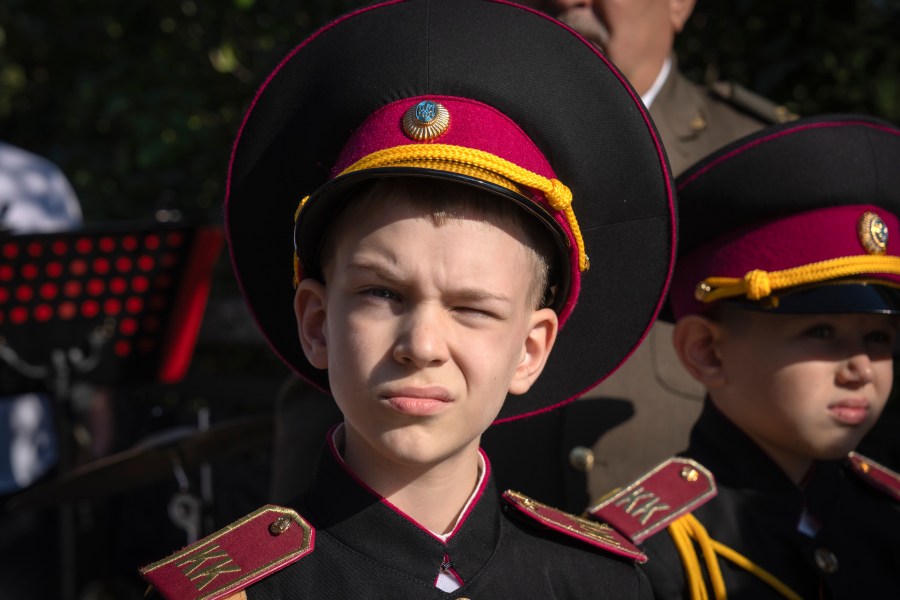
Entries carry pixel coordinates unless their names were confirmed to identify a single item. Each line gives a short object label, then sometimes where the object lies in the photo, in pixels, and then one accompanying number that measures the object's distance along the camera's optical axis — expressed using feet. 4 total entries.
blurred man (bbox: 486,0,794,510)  7.98
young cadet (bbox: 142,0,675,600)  4.95
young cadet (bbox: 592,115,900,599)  6.60
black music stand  11.77
